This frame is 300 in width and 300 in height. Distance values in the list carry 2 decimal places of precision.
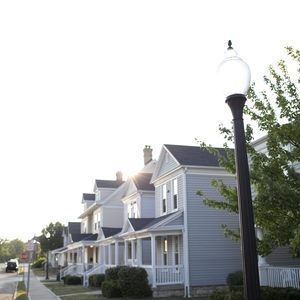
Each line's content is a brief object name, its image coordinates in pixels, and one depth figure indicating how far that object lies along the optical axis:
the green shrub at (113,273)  24.03
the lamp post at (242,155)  4.07
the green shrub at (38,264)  85.19
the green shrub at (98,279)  28.28
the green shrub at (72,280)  33.50
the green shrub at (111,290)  21.07
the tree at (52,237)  84.56
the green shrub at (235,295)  14.59
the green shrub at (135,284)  20.58
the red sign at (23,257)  20.95
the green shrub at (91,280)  29.73
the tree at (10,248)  148.62
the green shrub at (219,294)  15.57
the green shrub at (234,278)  19.35
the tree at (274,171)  7.66
